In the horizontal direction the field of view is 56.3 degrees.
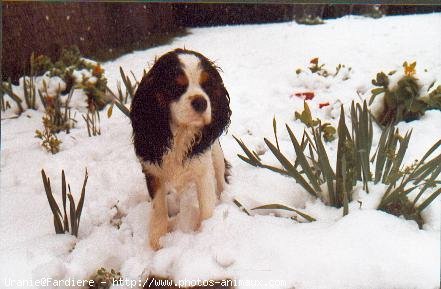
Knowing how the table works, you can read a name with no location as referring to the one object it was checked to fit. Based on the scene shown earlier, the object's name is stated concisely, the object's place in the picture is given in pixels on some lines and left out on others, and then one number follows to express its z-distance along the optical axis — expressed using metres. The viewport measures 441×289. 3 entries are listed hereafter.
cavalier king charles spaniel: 1.32
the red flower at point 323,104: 2.14
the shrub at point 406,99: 1.88
